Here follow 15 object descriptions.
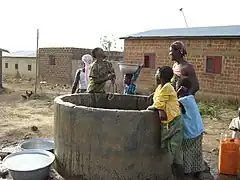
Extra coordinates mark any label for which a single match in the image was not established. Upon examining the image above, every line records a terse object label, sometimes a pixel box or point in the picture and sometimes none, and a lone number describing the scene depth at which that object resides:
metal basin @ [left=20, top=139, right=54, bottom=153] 3.72
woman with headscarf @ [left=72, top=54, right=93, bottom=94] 4.85
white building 18.09
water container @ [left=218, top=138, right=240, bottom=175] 3.40
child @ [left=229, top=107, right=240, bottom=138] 3.62
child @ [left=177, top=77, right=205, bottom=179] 3.05
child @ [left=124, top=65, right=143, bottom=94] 6.49
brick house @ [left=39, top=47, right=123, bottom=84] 15.45
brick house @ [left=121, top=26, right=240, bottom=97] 8.99
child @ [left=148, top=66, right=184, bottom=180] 2.76
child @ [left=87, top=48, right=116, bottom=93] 3.94
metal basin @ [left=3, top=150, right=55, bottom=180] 2.89
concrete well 2.87
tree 23.58
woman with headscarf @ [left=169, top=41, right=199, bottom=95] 3.13
